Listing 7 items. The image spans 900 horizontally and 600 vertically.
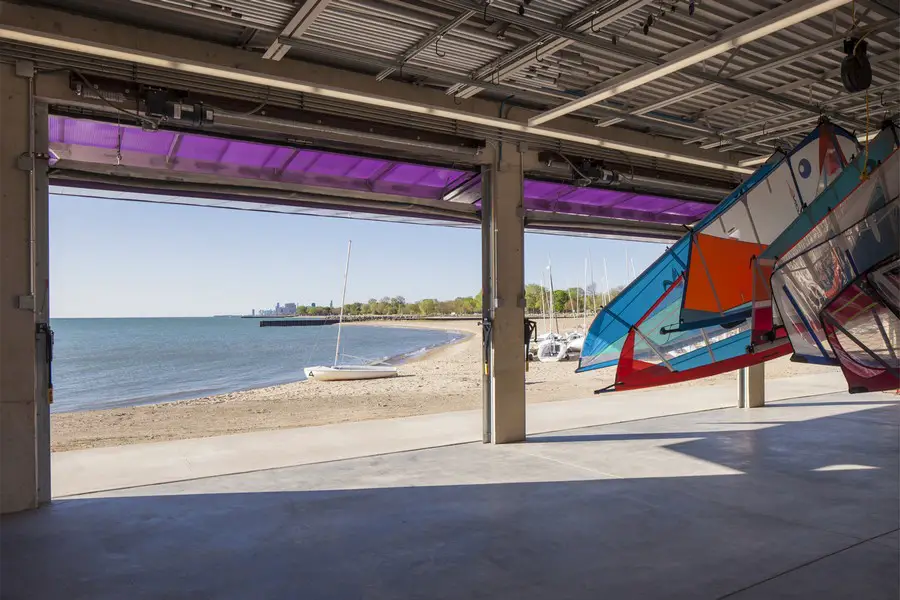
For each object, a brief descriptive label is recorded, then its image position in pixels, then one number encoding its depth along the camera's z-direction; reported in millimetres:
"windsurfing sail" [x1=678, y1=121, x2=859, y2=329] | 4047
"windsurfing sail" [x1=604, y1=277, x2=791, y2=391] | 4066
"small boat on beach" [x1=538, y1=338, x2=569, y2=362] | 23948
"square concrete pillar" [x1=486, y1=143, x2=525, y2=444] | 6656
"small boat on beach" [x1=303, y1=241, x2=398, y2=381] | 21156
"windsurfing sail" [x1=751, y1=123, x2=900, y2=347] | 3402
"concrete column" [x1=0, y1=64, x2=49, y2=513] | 4484
